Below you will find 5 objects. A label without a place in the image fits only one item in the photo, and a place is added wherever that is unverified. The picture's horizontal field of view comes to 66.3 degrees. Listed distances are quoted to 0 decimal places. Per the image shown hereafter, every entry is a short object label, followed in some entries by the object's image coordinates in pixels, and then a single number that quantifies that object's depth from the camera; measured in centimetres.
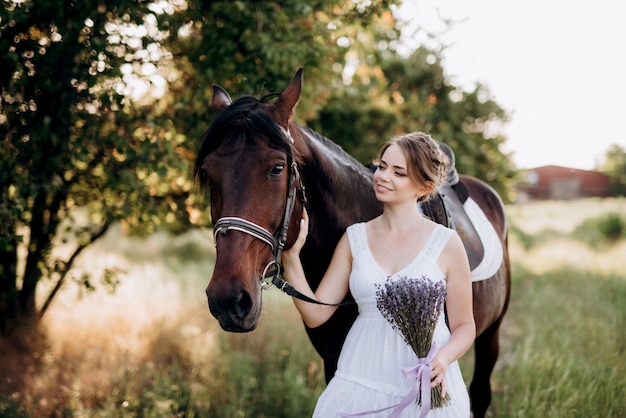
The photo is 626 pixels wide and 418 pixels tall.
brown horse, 196
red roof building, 2337
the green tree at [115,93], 357
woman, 209
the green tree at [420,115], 832
